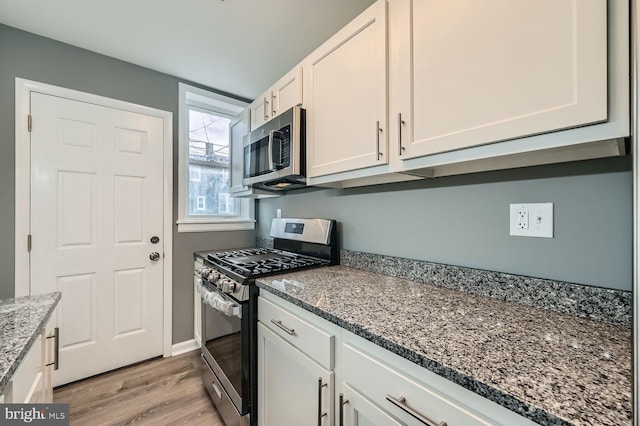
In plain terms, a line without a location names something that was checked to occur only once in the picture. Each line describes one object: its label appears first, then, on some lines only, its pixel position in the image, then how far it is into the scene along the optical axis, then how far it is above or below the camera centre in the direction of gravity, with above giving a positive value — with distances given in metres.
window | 2.46 +0.44
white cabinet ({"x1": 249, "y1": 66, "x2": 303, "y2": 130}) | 1.66 +0.76
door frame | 1.80 +0.30
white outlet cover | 0.99 -0.02
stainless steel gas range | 1.35 -0.49
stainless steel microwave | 1.58 +0.38
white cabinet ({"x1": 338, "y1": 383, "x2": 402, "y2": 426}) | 0.75 -0.58
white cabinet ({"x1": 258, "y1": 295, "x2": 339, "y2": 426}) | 0.96 -0.61
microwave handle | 1.61 +0.38
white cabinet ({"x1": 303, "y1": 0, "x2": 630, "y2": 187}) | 0.66 +0.40
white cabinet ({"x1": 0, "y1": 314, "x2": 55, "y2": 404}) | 0.73 -0.52
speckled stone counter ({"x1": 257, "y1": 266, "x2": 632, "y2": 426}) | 0.49 -0.33
